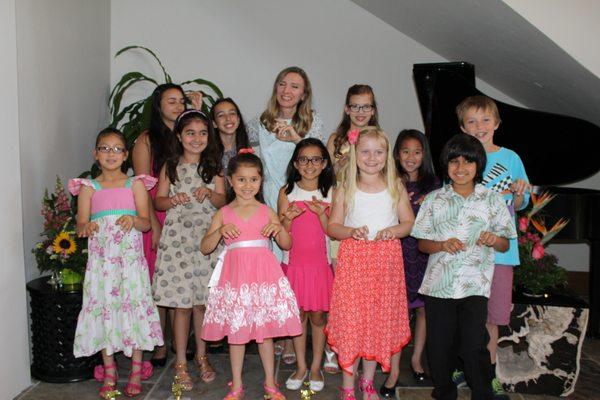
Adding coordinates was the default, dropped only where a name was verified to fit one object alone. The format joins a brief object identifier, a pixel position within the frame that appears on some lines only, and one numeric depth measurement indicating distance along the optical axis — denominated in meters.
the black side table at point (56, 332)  2.88
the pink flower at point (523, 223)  3.02
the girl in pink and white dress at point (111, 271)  2.72
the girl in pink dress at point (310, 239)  2.77
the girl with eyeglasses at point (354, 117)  3.04
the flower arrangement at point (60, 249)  2.92
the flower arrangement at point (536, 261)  2.94
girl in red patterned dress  2.52
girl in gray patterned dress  2.84
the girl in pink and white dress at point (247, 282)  2.56
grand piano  3.34
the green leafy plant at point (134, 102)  4.16
